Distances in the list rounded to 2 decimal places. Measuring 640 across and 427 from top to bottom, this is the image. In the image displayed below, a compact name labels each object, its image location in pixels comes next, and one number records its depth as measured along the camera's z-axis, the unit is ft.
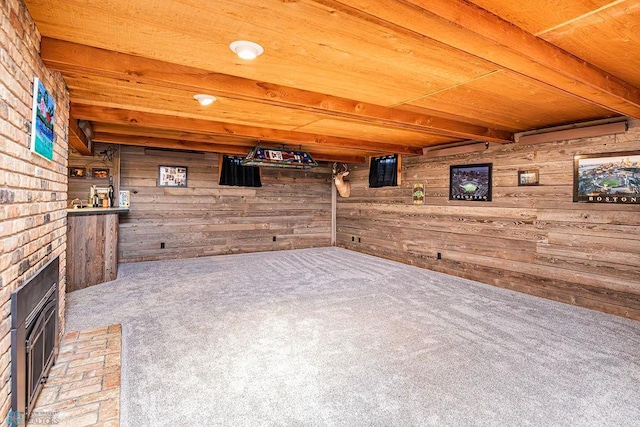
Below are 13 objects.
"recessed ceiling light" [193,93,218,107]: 10.98
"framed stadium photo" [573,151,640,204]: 12.37
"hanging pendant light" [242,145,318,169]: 19.81
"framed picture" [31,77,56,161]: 6.50
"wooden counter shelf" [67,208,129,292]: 14.64
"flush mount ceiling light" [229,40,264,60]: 7.13
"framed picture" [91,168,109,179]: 20.66
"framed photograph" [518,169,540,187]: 15.24
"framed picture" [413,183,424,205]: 21.06
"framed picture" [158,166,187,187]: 22.67
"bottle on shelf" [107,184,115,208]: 20.44
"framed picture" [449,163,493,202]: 17.37
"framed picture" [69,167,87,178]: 20.04
